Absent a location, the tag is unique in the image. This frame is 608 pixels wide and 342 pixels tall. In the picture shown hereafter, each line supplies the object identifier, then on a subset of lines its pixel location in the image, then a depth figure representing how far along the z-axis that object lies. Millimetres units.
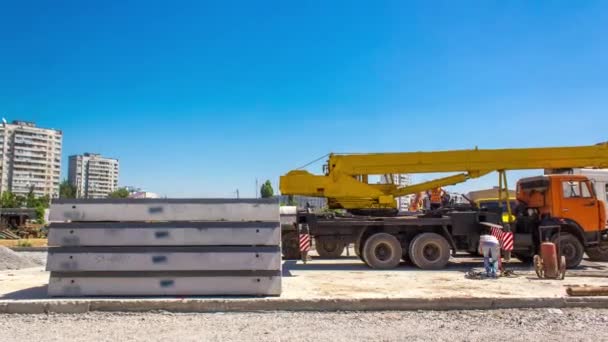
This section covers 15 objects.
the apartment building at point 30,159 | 116750
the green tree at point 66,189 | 124875
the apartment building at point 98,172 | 153250
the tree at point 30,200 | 94469
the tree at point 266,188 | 85456
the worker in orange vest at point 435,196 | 20266
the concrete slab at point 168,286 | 7406
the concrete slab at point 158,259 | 7379
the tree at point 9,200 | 93062
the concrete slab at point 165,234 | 7418
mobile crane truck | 12734
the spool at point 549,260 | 10133
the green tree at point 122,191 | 112700
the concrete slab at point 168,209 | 7512
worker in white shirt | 10352
